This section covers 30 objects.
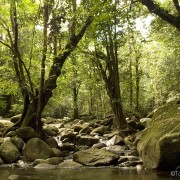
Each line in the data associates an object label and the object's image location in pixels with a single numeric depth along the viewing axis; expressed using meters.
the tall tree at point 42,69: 12.93
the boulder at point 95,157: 9.43
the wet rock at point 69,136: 15.17
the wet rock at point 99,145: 12.56
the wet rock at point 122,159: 9.69
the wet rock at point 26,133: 12.52
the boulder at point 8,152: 10.52
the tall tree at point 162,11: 11.45
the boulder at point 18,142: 11.75
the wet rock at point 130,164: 9.23
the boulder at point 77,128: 18.53
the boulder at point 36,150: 10.82
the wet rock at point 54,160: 9.91
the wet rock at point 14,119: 18.30
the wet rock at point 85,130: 17.70
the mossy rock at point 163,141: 7.35
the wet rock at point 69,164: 9.43
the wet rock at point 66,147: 12.87
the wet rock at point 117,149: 11.29
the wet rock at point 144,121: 16.84
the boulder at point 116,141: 12.79
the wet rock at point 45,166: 9.38
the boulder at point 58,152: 11.48
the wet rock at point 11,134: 12.93
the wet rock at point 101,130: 17.12
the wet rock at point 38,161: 9.92
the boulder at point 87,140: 13.85
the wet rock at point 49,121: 26.37
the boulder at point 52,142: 12.94
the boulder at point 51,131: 17.11
